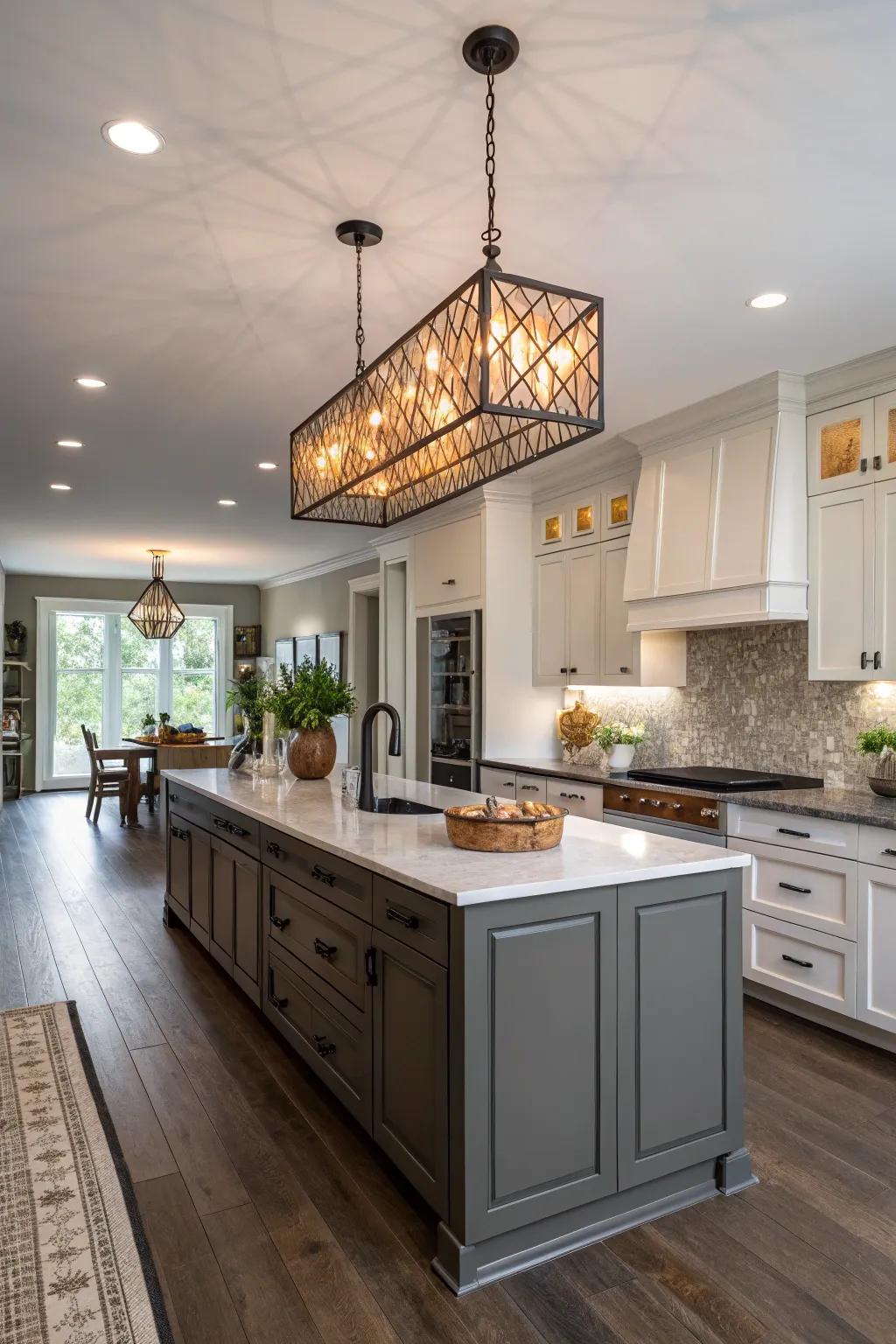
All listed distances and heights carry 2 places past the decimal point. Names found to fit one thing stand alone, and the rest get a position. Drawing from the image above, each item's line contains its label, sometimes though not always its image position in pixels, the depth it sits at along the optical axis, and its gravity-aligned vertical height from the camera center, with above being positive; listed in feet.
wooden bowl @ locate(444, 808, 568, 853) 7.69 -1.34
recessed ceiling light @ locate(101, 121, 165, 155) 6.91 +4.43
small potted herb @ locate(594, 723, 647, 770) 16.33 -1.10
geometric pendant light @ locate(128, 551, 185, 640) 28.32 +2.25
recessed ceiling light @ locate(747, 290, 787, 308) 10.02 +4.52
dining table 27.32 -2.64
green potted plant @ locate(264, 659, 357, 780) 13.52 -0.46
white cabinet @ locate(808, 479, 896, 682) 11.56 +1.43
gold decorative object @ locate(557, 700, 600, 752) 17.89 -0.85
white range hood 12.59 +2.69
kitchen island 6.42 -2.80
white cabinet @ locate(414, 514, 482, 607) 19.08 +2.78
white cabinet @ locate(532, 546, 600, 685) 17.17 +1.41
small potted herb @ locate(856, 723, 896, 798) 11.60 -0.92
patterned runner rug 6.08 -4.53
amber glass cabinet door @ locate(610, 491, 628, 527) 16.40 +3.36
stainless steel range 12.75 -1.76
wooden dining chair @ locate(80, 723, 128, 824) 28.09 -3.02
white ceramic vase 16.34 -1.36
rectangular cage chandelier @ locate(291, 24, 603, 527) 6.27 +2.61
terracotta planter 13.83 -1.11
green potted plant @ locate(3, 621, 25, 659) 34.65 +1.76
